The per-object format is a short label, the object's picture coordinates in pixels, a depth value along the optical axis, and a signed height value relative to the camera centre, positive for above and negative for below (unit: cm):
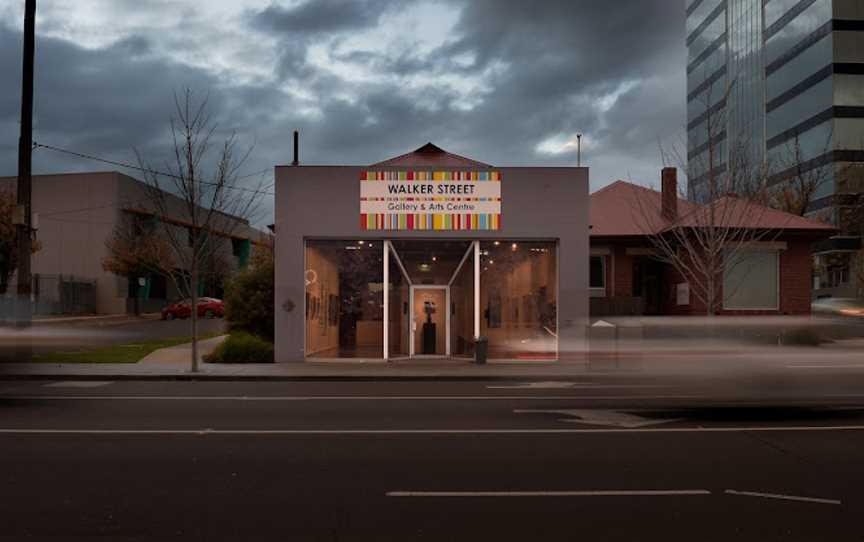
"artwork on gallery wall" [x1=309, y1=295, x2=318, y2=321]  2144 -41
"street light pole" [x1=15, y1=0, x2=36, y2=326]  1873 +352
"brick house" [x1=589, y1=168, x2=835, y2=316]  2741 +130
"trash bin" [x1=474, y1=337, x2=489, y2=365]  2083 -144
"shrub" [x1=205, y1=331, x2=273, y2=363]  2091 -150
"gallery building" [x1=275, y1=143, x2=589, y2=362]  2103 +127
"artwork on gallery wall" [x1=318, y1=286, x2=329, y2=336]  2186 -56
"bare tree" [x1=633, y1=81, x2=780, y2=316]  2394 +249
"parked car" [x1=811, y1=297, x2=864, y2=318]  1438 -21
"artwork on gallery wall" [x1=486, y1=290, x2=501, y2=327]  2175 -36
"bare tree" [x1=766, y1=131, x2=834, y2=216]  4052 +673
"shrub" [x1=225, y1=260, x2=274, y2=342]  2270 -23
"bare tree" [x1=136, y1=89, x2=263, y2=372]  1816 +265
